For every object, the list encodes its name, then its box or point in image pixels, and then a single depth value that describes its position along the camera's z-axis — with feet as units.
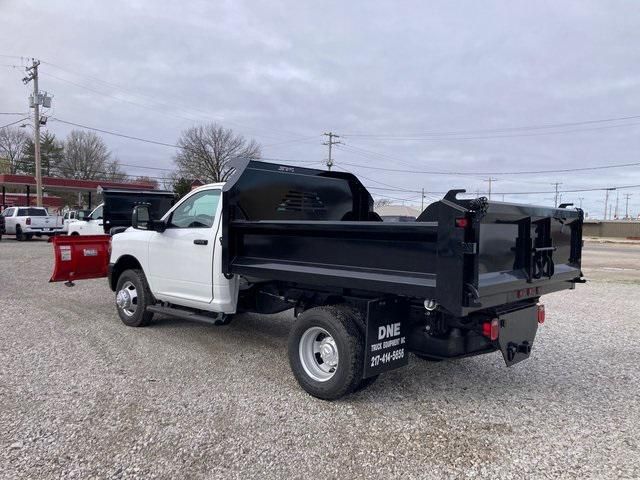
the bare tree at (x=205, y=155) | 172.04
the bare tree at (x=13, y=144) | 214.46
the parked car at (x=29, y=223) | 87.35
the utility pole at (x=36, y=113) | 108.37
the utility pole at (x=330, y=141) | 198.39
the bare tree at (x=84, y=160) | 217.56
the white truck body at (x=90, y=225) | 61.11
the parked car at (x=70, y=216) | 80.52
